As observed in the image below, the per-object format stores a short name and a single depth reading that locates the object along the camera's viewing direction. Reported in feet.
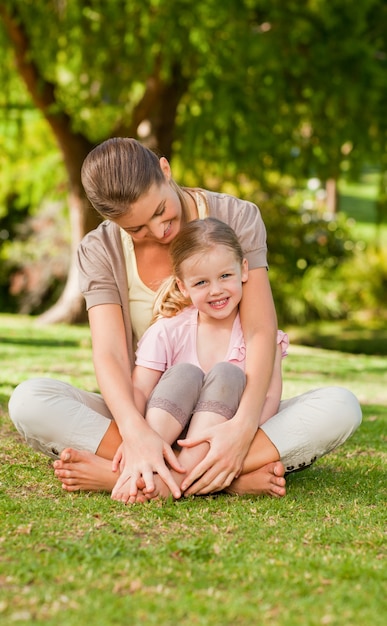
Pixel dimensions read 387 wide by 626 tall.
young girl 19.24
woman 18.71
